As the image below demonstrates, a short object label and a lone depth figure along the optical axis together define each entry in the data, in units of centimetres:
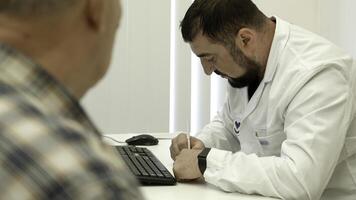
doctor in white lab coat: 141
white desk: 134
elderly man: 41
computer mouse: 208
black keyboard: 142
